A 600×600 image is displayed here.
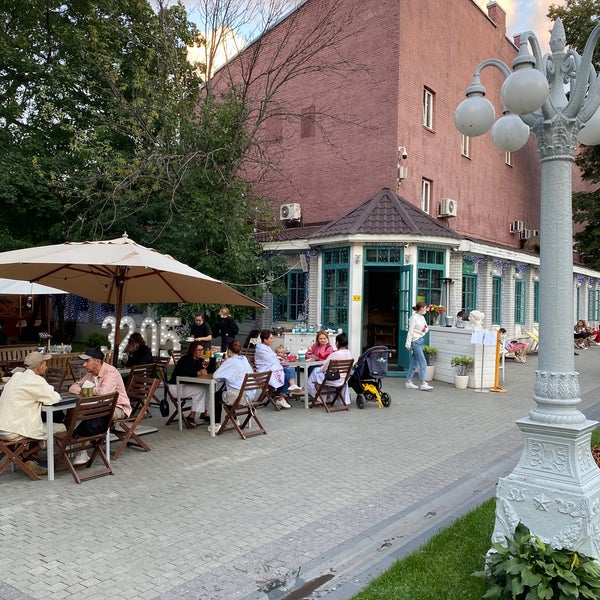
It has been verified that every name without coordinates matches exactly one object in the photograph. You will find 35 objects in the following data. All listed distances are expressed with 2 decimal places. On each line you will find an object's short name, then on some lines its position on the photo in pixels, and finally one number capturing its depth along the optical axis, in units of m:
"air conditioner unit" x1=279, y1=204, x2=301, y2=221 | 18.83
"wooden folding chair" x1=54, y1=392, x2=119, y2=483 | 6.05
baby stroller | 10.58
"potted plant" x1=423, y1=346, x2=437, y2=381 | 14.45
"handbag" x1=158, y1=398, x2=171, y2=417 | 9.56
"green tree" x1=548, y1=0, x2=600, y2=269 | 22.39
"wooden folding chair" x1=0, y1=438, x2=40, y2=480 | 6.00
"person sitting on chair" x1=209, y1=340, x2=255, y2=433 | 8.25
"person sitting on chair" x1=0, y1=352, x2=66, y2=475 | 6.11
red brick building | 15.63
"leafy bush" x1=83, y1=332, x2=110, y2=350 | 20.40
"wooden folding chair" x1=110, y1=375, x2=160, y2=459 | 7.00
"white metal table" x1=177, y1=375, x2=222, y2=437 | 8.19
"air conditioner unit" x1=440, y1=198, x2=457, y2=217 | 18.92
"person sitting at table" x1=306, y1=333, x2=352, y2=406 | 10.34
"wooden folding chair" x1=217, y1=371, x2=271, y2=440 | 8.07
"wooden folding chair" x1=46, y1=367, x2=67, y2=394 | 8.33
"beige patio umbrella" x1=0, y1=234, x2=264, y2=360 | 6.66
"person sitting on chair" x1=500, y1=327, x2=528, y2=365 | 19.43
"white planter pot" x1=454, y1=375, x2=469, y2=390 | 13.37
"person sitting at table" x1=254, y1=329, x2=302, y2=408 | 10.01
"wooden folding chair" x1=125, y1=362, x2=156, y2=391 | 8.72
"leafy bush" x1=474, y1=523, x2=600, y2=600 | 3.38
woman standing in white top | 12.91
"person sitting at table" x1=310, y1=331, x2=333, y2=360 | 11.16
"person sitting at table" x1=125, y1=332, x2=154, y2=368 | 9.42
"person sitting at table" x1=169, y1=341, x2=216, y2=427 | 8.58
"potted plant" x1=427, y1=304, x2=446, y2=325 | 14.73
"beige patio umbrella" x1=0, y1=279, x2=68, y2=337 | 12.41
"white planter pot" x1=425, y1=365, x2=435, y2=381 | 14.44
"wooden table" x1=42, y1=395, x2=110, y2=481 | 6.21
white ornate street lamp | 3.78
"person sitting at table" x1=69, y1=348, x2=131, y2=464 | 7.07
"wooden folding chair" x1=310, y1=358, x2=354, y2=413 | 10.20
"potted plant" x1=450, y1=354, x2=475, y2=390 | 13.38
